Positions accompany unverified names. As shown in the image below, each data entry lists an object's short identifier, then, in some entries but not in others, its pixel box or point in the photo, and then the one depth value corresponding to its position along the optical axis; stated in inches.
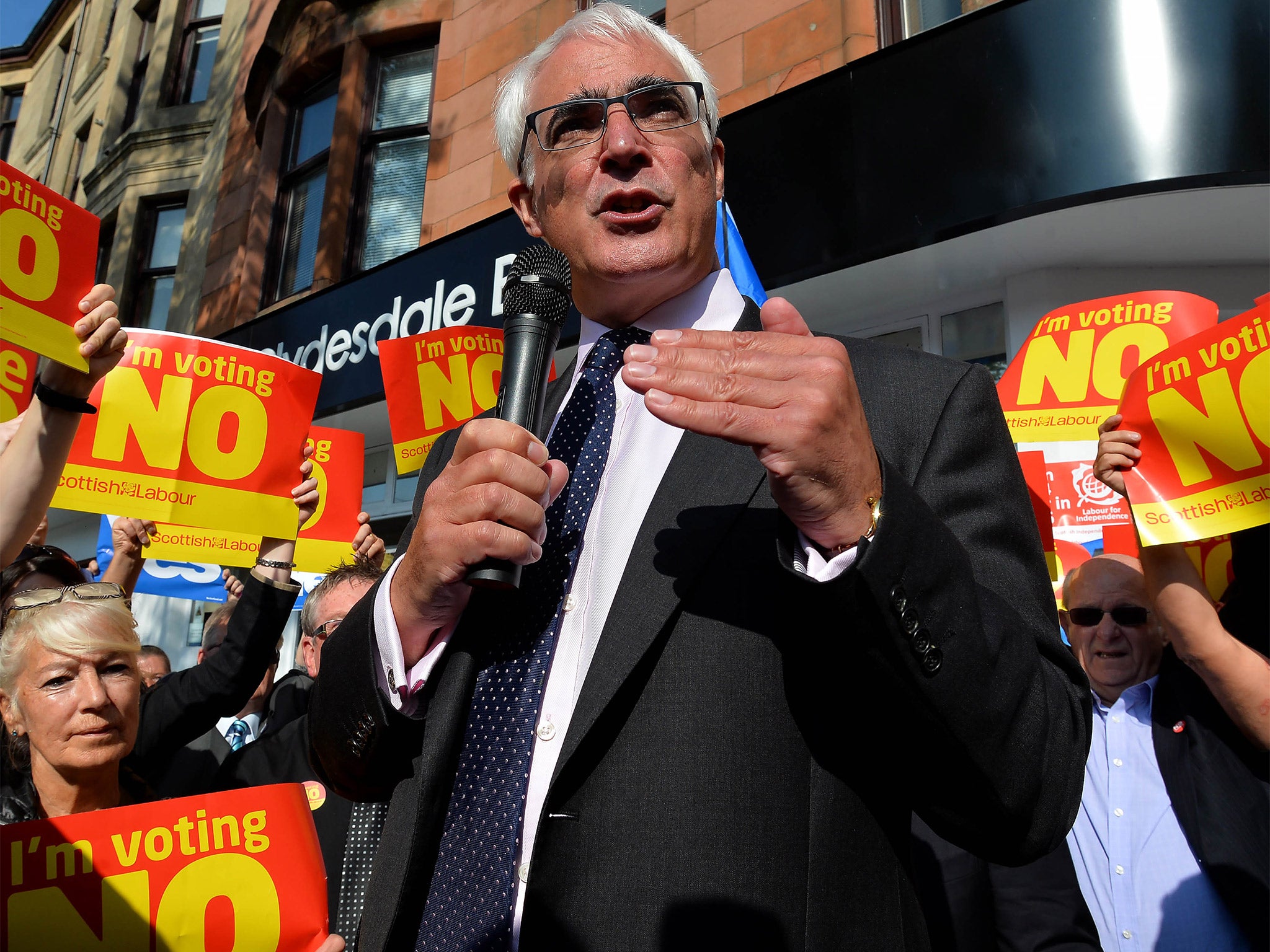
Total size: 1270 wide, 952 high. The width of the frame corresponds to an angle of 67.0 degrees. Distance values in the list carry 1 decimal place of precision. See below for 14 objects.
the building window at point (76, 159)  655.8
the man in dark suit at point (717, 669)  36.5
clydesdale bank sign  254.1
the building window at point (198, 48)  537.6
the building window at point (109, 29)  648.4
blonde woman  93.7
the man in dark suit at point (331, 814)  104.8
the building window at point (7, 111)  844.6
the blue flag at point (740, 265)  150.5
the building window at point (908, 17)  224.5
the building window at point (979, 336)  211.3
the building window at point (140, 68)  587.2
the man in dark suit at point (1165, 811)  96.3
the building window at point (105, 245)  564.7
